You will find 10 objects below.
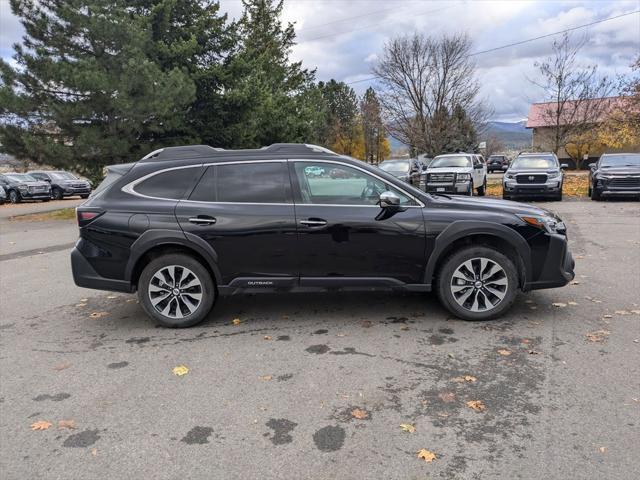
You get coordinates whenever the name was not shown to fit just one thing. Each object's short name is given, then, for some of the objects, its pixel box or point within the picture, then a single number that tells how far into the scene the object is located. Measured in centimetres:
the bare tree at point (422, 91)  3288
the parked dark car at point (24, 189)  2770
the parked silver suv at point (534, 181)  1775
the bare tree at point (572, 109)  3222
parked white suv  1823
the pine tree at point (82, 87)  1575
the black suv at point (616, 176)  1691
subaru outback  509
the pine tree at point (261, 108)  2099
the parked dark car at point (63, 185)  2912
